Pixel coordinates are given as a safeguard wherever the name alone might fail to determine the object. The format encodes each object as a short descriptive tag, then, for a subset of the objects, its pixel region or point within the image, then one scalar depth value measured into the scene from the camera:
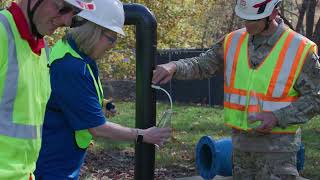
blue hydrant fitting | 5.50
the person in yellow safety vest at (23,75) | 2.65
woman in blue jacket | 3.33
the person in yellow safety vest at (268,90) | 4.28
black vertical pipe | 4.08
